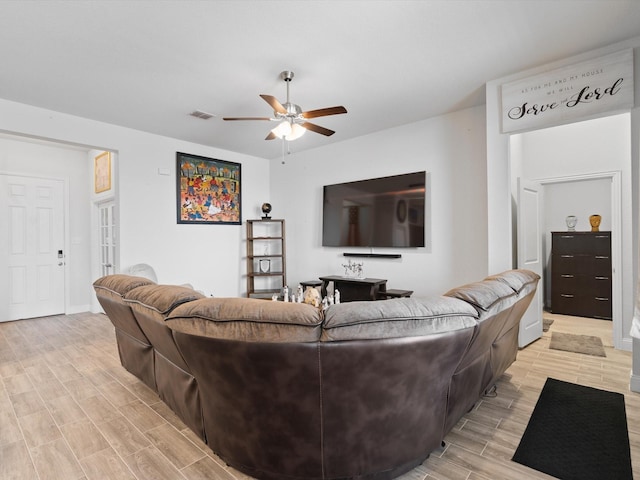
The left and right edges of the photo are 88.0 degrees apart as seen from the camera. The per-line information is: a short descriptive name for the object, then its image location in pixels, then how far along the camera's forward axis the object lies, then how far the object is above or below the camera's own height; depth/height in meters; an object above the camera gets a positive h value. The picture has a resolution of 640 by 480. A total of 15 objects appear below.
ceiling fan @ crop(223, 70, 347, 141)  2.86 +1.10
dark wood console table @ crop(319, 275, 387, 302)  4.37 -0.67
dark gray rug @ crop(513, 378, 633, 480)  1.69 -1.18
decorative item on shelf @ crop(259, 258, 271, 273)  5.96 -0.49
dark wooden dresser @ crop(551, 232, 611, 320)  4.82 -0.57
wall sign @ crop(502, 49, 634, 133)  2.63 +1.23
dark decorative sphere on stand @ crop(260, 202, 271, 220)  5.84 +0.55
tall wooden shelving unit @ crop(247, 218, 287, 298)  5.75 -0.30
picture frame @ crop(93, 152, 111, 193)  5.20 +1.12
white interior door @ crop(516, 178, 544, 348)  3.60 -0.13
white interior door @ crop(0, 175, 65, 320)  5.04 -0.08
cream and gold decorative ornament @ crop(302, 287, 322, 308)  3.18 -0.58
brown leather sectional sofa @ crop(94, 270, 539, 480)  1.34 -0.59
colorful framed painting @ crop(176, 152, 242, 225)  5.03 +0.79
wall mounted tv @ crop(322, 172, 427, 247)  4.34 +0.37
